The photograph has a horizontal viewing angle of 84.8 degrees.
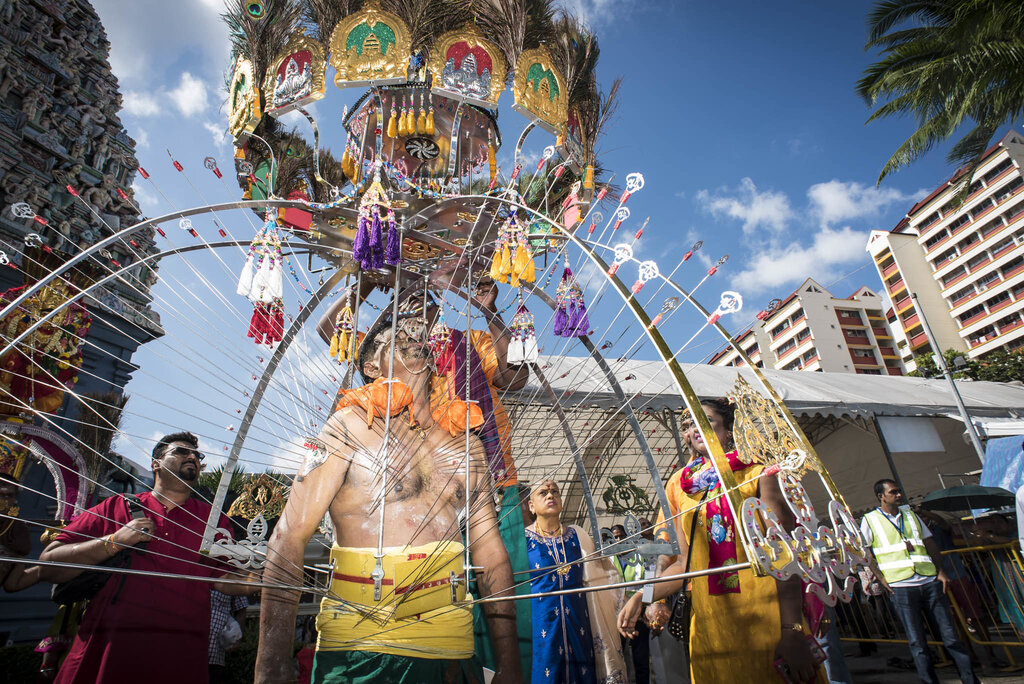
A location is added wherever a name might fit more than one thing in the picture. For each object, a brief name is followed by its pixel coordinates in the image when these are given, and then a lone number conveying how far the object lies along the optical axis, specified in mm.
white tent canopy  8797
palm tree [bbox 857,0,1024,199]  8766
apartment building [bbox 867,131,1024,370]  40188
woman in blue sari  3469
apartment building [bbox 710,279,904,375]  50250
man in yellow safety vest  4082
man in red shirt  2775
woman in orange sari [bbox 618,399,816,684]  2559
